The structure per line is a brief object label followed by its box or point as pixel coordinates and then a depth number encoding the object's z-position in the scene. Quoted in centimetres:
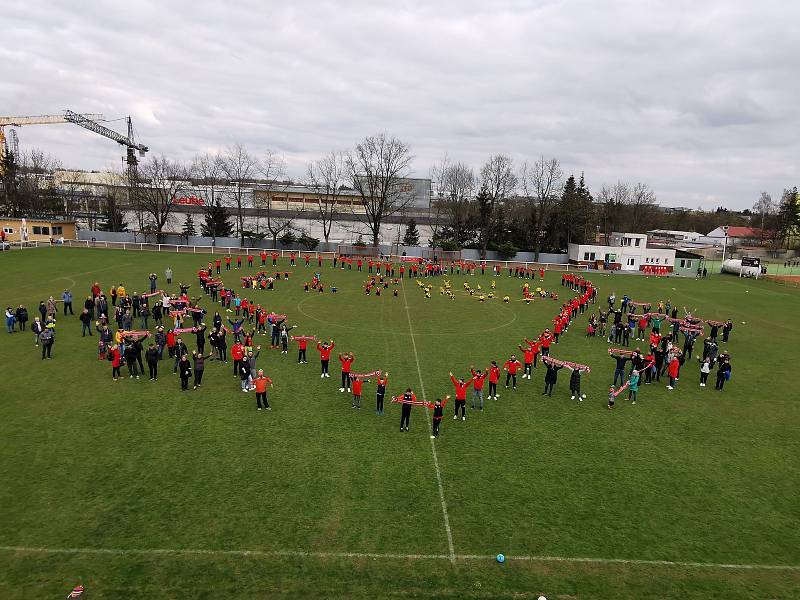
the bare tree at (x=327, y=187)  7406
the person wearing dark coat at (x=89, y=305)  2425
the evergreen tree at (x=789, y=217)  8188
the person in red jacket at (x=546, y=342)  2173
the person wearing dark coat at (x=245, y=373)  1742
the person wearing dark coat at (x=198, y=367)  1752
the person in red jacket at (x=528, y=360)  1967
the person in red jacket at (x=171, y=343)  2017
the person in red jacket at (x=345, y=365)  1758
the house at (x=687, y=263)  6150
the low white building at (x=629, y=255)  6306
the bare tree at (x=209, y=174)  7538
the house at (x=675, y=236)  11045
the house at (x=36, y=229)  5494
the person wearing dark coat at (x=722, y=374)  1955
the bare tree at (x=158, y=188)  6625
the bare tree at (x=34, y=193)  7000
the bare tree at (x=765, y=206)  11960
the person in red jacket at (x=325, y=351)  1883
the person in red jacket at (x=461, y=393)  1545
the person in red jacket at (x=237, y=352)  1833
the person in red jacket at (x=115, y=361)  1791
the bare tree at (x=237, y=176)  7532
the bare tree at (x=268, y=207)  7389
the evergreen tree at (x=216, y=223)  6962
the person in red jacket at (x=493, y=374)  1727
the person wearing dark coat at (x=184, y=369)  1712
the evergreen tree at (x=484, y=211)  7381
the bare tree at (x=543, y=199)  7519
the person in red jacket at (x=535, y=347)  2072
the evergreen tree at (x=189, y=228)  7075
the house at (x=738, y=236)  10176
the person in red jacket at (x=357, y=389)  1605
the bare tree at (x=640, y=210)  9844
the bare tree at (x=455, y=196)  7706
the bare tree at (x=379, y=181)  7101
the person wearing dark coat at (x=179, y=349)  1888
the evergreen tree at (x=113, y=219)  7162
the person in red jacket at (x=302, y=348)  2070
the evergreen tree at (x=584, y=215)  7431
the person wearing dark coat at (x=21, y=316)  2373
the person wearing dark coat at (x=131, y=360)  1806
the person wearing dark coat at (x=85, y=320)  2352
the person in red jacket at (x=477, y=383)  1611
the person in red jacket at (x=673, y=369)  1930
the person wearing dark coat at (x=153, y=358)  1800
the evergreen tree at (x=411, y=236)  7469
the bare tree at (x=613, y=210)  9038
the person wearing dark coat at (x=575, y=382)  1766
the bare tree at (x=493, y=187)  7394
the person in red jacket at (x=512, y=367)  1836
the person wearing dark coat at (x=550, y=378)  1805
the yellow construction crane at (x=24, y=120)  11304
